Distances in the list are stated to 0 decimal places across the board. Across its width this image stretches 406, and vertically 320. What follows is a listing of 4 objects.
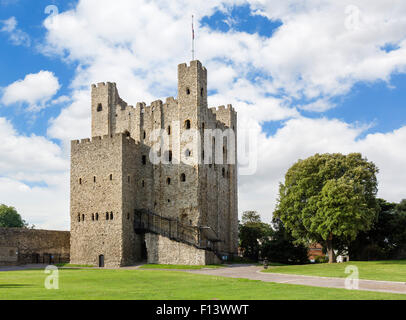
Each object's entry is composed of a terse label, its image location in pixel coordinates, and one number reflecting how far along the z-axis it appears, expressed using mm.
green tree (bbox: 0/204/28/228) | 77750
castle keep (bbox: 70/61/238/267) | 43906
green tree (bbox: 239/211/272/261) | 61638
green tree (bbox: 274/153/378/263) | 40281
